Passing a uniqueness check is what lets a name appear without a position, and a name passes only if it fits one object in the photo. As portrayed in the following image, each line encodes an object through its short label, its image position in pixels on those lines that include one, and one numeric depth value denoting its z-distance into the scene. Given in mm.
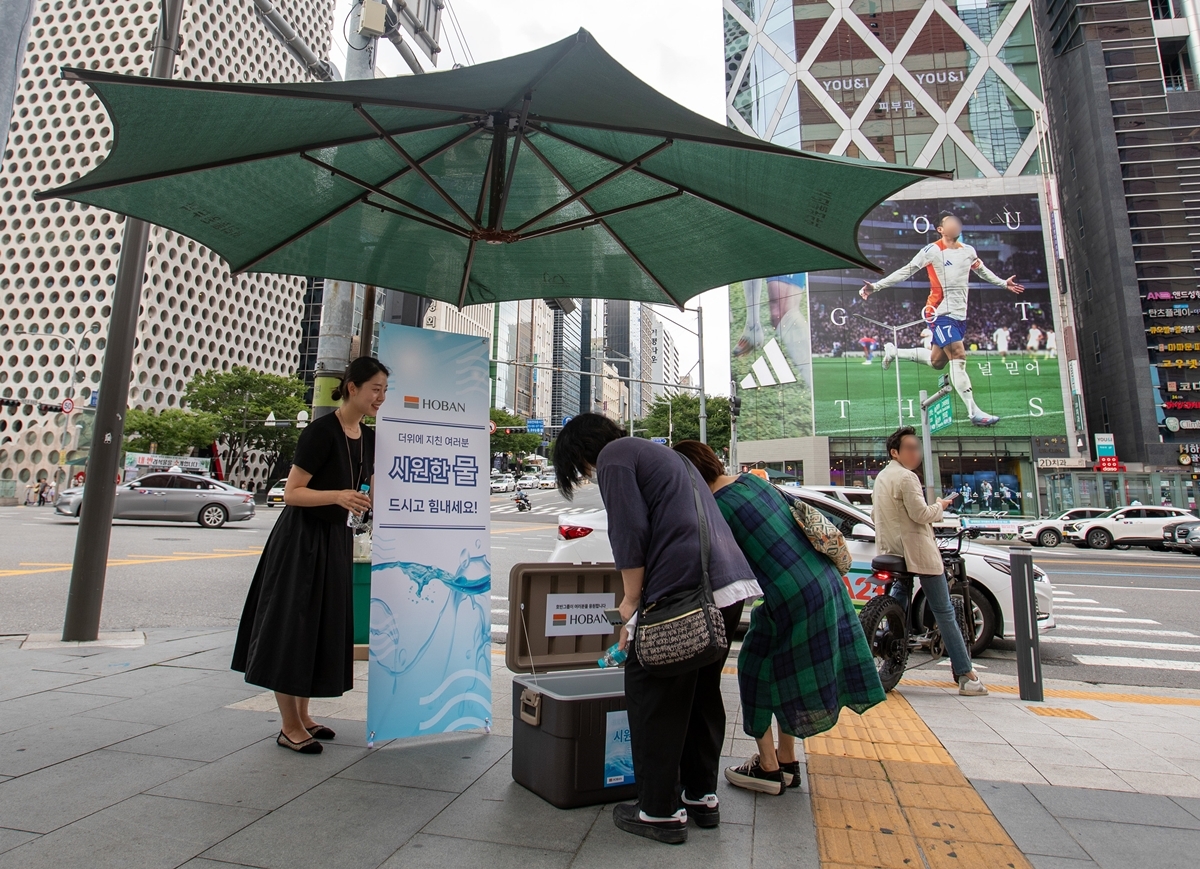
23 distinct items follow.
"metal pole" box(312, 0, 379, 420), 4797
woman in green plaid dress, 2983
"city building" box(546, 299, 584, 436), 143250
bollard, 4945
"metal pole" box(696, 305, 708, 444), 30750
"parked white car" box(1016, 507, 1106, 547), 24266
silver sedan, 19141
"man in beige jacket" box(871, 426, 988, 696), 4922
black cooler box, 2768
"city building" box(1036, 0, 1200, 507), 50781
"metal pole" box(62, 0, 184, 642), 5605
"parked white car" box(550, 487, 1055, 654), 6539
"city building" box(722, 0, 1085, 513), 44031
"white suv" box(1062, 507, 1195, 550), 23422
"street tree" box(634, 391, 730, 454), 54750
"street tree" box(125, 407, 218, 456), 46062
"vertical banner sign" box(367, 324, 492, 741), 3424
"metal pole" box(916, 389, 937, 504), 21188
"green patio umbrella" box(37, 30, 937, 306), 2607
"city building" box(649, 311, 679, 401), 162500
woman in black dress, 3188
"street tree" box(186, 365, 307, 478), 48219
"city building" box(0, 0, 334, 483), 58469
